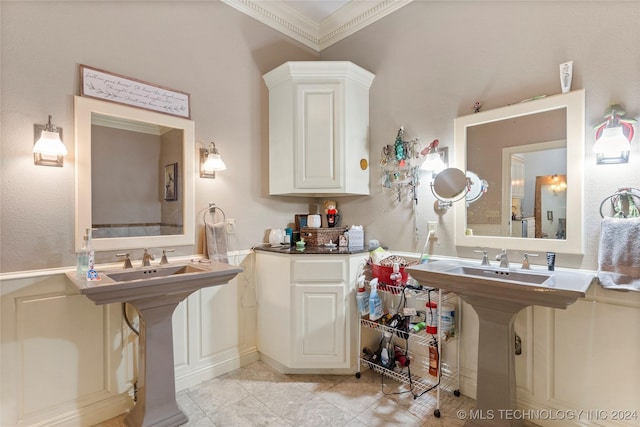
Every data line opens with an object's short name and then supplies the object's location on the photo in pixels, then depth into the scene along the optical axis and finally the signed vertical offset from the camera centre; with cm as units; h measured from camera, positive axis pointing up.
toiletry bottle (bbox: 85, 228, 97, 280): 153 -26
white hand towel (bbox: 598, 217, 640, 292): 145 -22
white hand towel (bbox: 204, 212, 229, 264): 223 -22
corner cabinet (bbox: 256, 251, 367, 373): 224 -77
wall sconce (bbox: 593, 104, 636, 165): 147 +37
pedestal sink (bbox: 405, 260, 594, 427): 147 -56
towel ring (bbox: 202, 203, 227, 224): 228 +0
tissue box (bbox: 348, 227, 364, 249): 255 -23
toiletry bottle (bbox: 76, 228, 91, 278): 163 -28
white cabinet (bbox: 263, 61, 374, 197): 243 +71
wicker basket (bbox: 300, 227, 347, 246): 261 -21
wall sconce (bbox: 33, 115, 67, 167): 158 +35
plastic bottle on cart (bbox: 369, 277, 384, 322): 219 -68
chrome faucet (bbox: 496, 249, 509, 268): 182 -30
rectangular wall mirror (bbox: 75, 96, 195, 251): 177 +23
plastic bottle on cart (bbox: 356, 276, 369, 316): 222 -67
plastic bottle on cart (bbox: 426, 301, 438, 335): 196 -70
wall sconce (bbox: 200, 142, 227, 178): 221 +36
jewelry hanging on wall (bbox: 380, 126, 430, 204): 234 +37
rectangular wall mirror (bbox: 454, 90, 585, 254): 167 +23
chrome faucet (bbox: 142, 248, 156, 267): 188 -31
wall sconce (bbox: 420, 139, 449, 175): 213 +38
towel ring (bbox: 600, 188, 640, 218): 150 +4
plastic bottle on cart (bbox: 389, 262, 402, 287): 211 -46
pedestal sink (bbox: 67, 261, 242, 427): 162 -73
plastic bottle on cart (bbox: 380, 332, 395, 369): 219 -107
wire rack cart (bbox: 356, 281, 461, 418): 198 -93
